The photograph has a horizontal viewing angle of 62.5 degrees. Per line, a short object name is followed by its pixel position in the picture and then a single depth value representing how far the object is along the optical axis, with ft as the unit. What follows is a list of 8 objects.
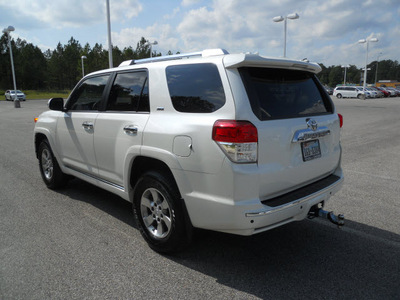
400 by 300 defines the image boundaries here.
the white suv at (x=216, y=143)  8.80
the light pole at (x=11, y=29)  103.39
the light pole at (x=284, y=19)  85.05
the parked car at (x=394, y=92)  167.63
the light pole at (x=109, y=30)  56.13
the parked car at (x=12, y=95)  151.64
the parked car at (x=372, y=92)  148.56
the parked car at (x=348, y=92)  145.49
